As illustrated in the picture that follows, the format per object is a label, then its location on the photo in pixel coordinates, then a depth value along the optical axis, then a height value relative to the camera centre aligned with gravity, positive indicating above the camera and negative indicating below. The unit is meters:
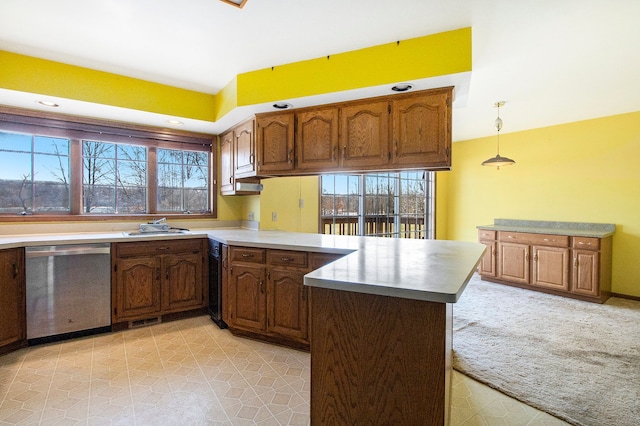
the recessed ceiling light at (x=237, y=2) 1.93 +1.28
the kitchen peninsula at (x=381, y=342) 1.18 -0.54
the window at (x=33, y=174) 3.01 +0.33
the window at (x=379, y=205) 4.43 +0.08
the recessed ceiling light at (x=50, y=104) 2.85 +0.95
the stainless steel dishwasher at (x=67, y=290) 2.62 -0.72
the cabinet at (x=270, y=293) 2.54 -0.73
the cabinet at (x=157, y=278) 2.95 -0.70
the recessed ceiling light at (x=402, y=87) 2.41 +0.96
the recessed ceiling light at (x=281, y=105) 2.87 +0.97
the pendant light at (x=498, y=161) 3.92 +0.62
